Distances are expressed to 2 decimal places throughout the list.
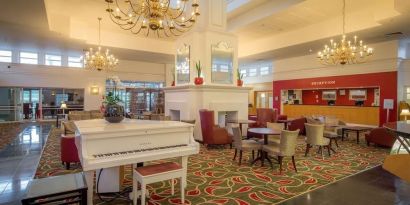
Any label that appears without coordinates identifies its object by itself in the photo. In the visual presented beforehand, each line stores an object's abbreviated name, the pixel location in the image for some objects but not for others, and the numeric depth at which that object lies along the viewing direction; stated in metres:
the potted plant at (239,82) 8.15
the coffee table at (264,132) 4.76
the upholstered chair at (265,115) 8.75
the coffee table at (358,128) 7.31
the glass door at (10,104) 13.12
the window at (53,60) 13.45
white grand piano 2.44
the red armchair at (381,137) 6.43
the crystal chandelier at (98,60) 9.47
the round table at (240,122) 7.01
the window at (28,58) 12.82
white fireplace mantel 7.33
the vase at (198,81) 7.24
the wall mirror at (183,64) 7.91
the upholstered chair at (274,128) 5.55
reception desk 10.53
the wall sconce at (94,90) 14.19
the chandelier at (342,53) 7.48
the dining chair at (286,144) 4.36
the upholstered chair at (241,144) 4.88
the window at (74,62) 13.98
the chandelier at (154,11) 4.05
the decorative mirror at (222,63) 7.76
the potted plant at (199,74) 7.25
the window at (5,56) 12.43
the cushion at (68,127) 5.07
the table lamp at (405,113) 8.43
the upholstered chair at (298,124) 8.78
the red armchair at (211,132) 6.46
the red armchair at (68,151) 4.57
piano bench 2.66
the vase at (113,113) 3.27
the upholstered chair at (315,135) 5.46
